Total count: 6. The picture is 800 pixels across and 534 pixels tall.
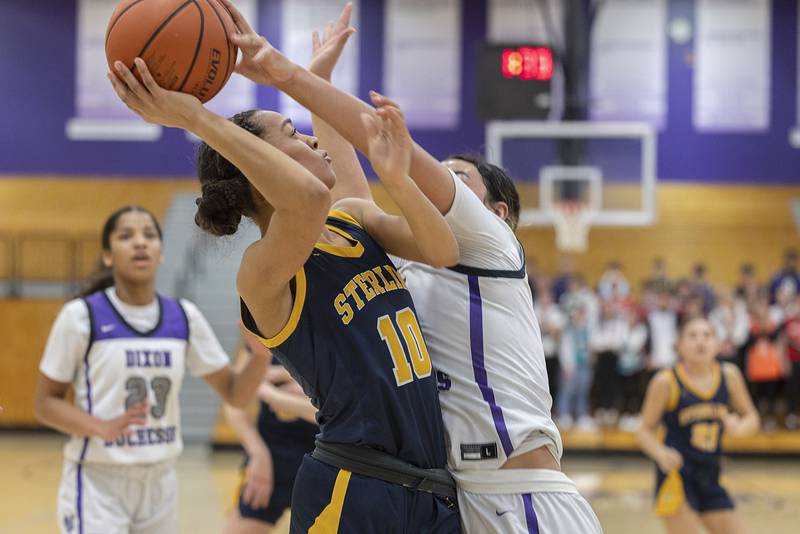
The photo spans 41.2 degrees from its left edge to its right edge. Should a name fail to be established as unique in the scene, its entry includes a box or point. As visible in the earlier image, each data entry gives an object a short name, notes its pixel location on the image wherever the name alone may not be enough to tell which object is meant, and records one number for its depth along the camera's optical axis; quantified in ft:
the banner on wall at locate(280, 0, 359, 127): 53.52
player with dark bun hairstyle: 8.51
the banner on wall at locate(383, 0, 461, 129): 53.31
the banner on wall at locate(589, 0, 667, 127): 52.03
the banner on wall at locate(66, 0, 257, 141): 54.08
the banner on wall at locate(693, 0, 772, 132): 51.90
